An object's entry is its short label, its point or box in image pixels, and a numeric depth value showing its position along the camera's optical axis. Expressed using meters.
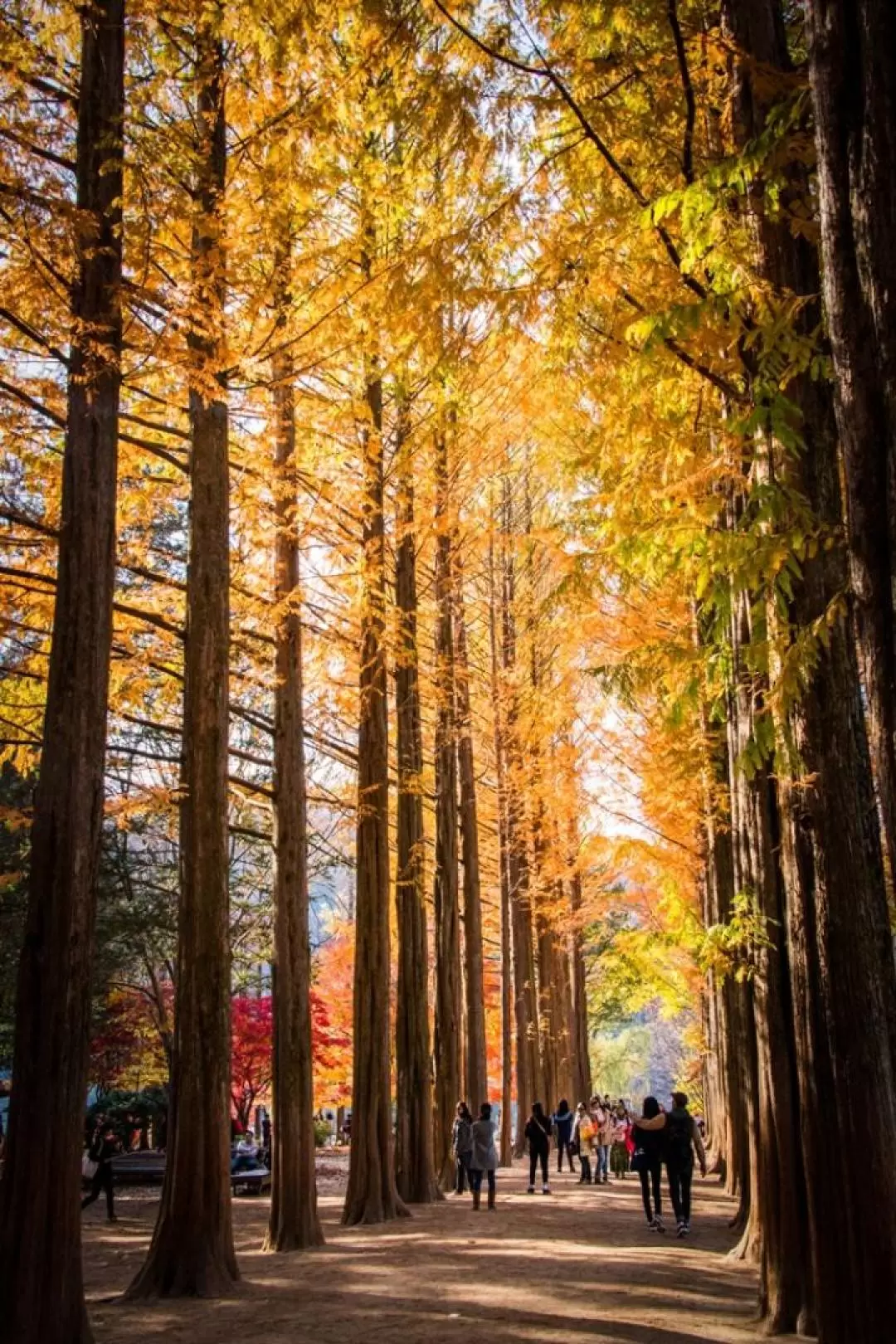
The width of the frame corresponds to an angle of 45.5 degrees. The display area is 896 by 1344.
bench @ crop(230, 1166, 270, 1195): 22.22
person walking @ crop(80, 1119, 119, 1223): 16.86
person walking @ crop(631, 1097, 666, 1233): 13.30
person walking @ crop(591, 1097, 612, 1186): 20.84
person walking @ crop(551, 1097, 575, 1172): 22.31
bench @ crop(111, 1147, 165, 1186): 22.88
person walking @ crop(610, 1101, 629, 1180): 23.55
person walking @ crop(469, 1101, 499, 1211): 14.97
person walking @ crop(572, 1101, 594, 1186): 20.66
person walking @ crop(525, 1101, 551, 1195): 17.47
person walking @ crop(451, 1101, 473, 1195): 16.48
